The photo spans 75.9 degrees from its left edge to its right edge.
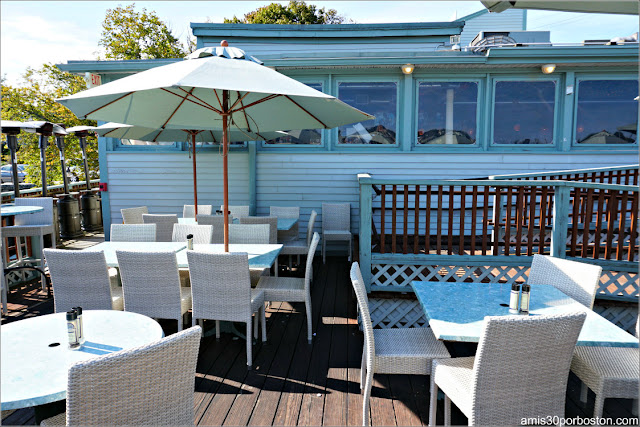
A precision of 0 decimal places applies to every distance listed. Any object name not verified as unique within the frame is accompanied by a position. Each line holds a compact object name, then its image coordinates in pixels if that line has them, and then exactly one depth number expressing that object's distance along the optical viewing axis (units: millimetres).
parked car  22062
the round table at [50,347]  1566
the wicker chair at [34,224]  5207
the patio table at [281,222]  5505
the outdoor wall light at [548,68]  6296
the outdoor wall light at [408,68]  6329
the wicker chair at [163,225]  5244
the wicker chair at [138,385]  1383
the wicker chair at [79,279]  3047
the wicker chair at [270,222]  5004
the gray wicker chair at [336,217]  6734
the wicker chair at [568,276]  2793
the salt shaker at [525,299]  2396
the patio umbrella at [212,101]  2873
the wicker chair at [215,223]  5055
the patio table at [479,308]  2154
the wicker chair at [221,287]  3070
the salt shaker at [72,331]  1925
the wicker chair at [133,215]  5641
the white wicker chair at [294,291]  3560
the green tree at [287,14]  22878
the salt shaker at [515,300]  2439
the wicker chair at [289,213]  6391
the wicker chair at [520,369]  1823
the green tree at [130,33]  16125
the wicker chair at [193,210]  6297
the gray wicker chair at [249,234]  4551
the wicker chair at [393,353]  2371
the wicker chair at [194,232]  4492
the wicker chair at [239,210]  6051
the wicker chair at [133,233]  4496
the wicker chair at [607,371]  2266
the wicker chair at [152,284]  3105
